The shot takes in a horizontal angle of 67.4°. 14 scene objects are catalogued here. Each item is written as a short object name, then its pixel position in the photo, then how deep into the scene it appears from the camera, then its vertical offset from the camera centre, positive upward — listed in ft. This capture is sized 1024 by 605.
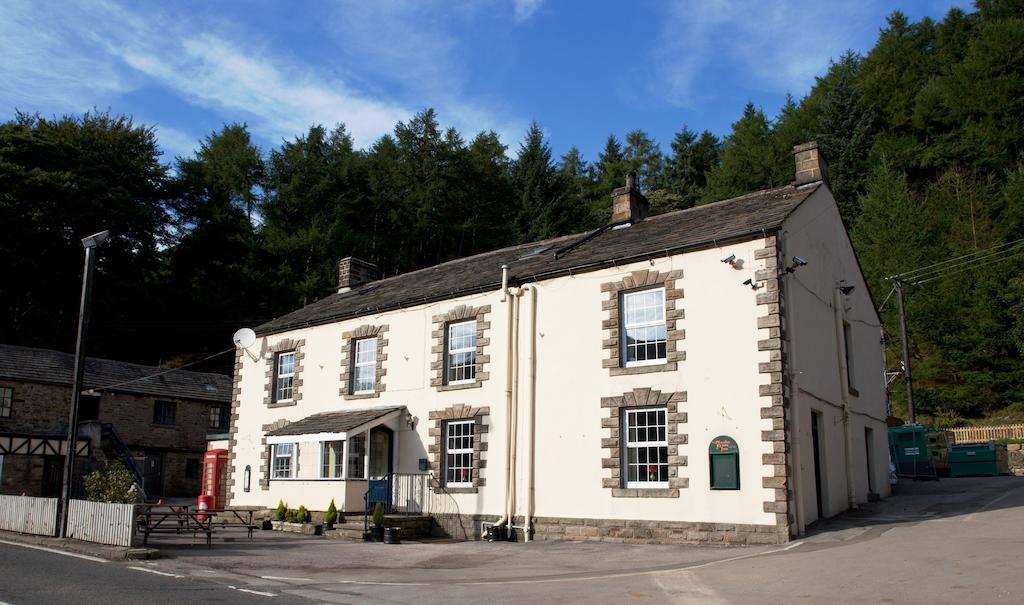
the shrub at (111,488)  54.13 -3.23
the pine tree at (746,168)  158.20 +57.41
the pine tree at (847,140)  152.97 +61.21
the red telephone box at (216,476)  87.92 -3.82
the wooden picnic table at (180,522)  48.61 -5.31
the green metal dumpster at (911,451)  85.66 -0.46
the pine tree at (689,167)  170.27 +66.81
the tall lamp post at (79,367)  51.06 +5.06
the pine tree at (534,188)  154.40 +54.04
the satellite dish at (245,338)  85.35 +11.52
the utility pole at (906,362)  100.33 +11.30
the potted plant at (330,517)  64.23 -6.06
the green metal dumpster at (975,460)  86.12 -1.43
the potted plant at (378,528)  59.36 -6.41
